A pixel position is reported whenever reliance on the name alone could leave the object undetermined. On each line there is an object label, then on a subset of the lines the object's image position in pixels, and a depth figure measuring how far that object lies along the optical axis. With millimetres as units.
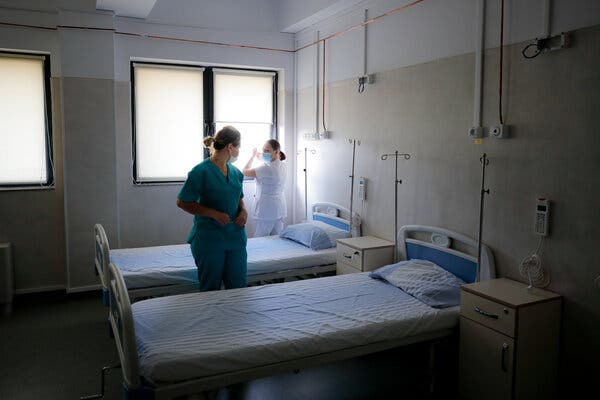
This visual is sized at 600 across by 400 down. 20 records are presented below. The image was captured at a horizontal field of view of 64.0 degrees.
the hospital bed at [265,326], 2188
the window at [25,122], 4762
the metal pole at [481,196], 3041
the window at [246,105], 5598
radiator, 4527
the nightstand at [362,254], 3807
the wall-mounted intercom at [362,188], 4336
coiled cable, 2715
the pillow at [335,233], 4449
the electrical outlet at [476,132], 3046
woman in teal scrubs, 3211
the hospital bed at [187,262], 3572
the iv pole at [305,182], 5457
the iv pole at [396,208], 3900
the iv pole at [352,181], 4473
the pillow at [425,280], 2938
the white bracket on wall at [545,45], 2547
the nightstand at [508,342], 2441
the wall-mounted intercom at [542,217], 2666
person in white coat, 4945
